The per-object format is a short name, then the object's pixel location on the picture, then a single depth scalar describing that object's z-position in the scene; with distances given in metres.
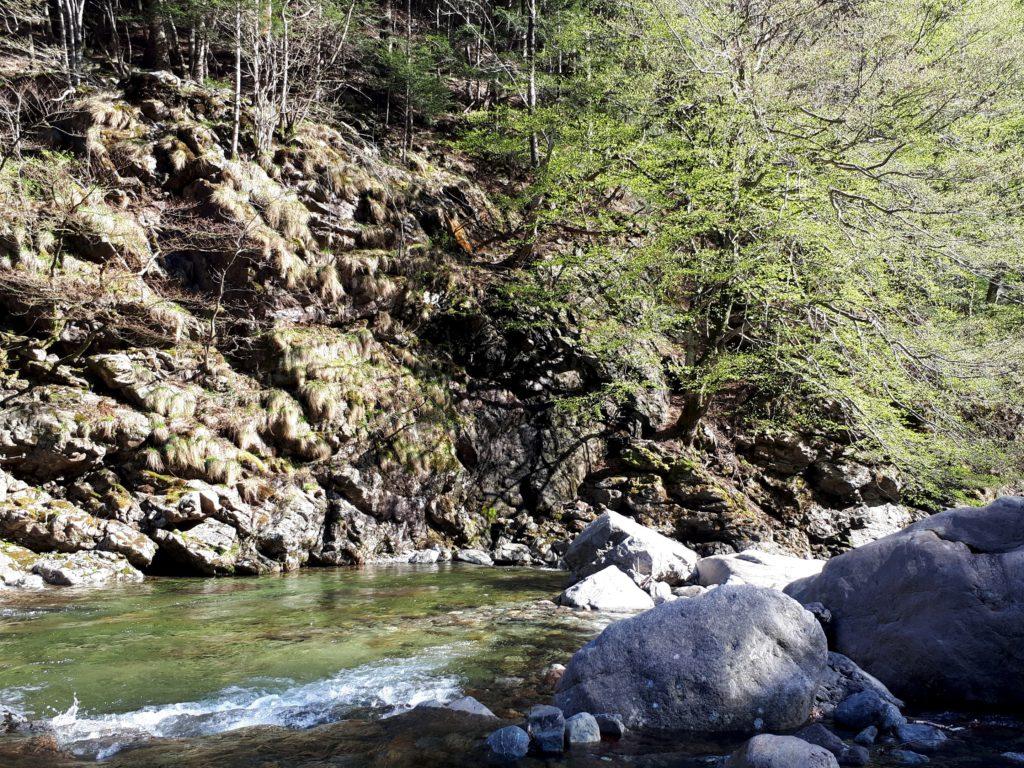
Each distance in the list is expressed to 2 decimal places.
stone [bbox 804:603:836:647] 5.25
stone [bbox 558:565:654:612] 7.20
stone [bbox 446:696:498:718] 3.82
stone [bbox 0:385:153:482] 9.61
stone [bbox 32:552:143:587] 8.42
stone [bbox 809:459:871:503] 13.75
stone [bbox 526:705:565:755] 3.39
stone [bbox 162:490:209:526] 9.77
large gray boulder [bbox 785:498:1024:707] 4.26
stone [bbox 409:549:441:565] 11.30
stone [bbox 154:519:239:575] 9.55
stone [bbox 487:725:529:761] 3.28
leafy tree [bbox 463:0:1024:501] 10.76
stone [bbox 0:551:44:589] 8.09
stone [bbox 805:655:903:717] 4.07
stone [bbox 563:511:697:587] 8.49
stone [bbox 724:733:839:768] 2.84
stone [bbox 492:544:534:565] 11.75
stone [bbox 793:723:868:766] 3.24
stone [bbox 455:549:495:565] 11.59
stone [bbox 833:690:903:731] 3.74
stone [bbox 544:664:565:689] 4.54
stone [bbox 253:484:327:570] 10.36
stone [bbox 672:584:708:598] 7.61
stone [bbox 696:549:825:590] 7.59
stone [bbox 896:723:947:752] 3.49
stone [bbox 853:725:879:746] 3.53
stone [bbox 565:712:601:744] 3.53
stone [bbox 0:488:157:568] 8.96
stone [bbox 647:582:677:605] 7.56
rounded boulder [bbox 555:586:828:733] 3.78
